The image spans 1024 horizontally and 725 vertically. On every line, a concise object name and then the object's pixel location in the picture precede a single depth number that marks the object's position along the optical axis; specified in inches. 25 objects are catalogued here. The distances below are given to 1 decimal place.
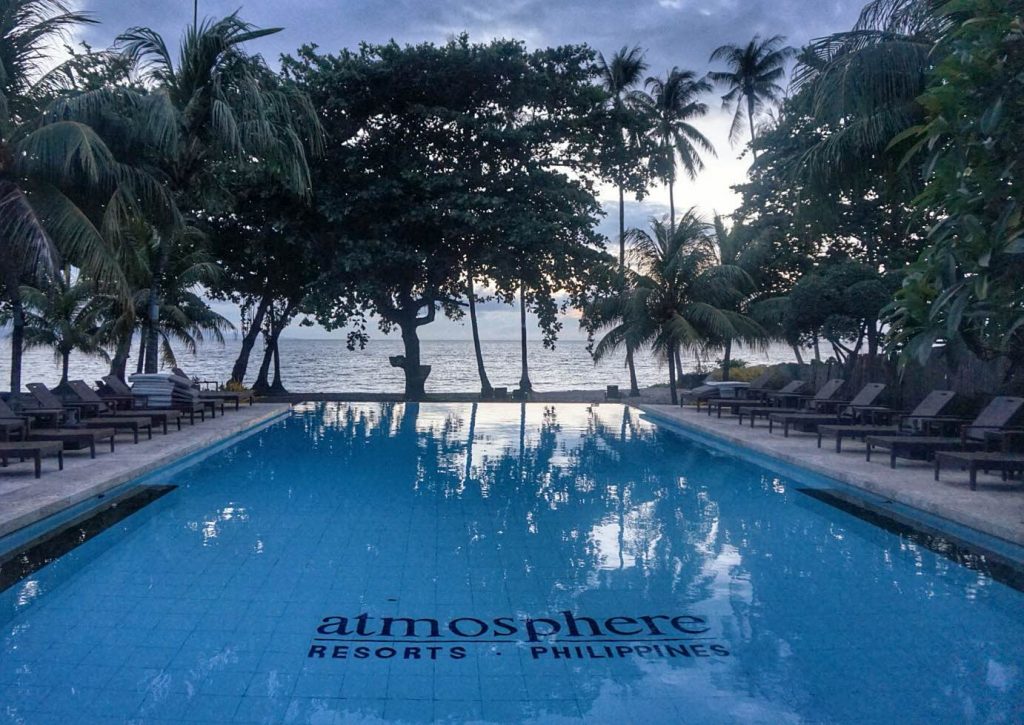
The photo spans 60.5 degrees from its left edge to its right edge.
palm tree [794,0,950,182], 441.1
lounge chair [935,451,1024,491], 344.2
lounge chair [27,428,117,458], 422.0
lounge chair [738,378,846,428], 598.5
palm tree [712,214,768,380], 876.6
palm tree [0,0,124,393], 422.3
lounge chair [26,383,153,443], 483.5
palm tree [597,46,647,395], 1219.2
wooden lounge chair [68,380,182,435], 543.2
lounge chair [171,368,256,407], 713.0
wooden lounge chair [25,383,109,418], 492.1
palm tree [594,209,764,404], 808.9
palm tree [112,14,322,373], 597.3
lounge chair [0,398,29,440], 399.9
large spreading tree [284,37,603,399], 846.5
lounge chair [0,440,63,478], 349.7
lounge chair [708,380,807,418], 668.7
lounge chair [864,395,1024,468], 405.1
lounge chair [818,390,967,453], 461.4
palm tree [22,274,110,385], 814.5
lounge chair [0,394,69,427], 466.0
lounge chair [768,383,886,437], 543.2
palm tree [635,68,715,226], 1291.8
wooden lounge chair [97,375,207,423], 624.7
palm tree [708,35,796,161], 1317.7
